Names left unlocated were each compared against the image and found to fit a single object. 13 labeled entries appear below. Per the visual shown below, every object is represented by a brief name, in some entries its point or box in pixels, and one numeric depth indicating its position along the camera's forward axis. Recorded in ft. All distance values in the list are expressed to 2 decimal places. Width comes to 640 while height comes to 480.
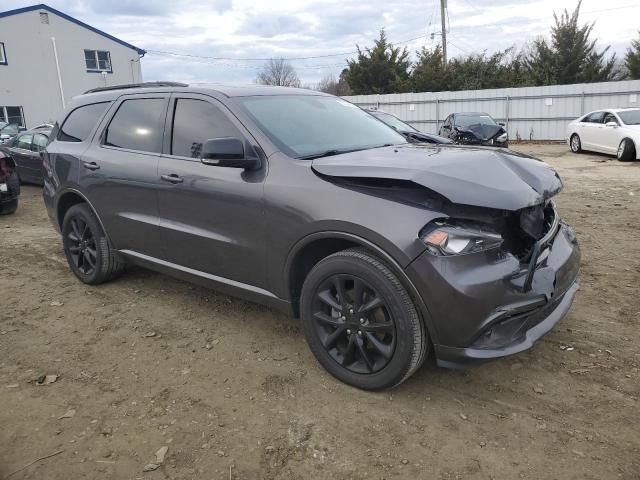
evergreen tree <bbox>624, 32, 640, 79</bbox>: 86.62
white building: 96.17
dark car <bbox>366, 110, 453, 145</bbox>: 28.71
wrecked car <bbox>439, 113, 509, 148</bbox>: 48.75
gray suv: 8.66
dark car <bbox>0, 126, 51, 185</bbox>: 35.88
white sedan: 43.93
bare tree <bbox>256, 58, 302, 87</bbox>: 192.54
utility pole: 104.17
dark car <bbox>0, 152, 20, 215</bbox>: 27.68
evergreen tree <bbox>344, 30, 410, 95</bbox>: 108.06
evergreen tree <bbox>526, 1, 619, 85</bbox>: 90.63
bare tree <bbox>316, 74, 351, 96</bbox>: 145.32
